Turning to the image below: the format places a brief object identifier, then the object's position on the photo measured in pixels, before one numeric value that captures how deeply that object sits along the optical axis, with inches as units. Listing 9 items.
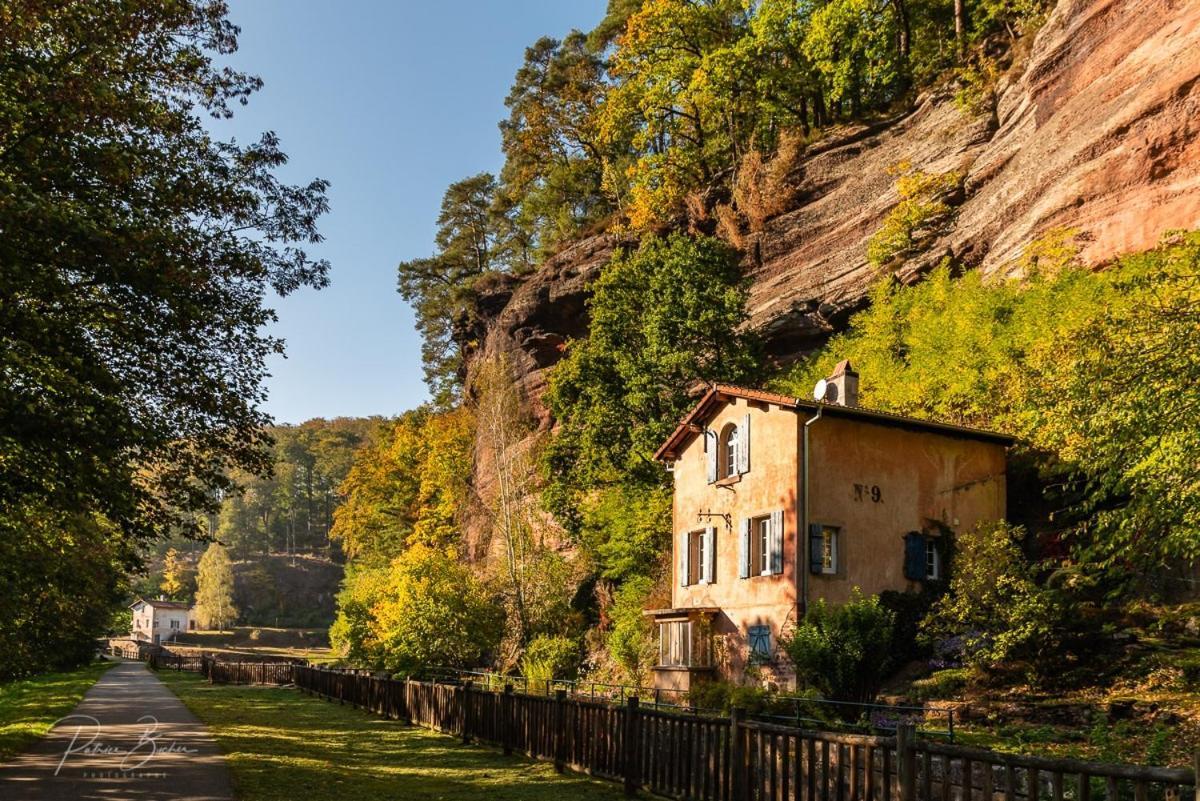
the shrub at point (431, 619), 1249.4
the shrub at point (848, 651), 821.9
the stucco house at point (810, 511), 965.8
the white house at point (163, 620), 4394.7
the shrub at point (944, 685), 776.9
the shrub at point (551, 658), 1298.0
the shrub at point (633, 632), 1237.7
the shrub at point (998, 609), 757.3
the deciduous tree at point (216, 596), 3922.2
